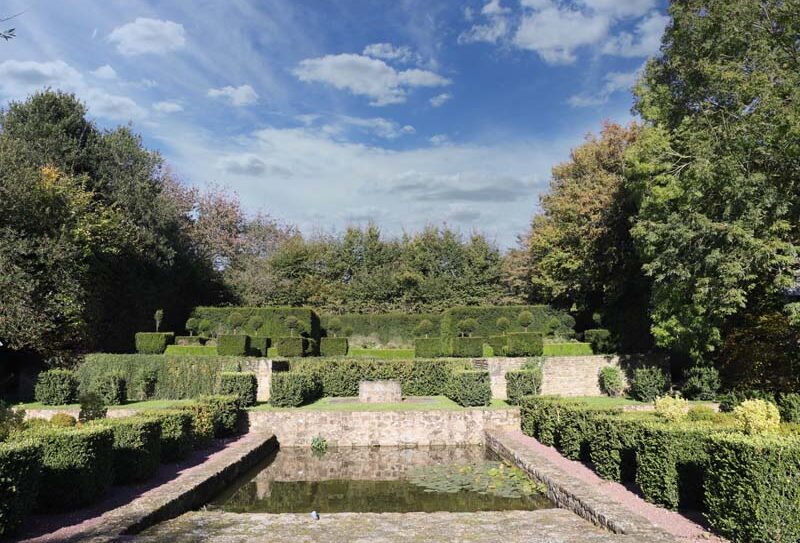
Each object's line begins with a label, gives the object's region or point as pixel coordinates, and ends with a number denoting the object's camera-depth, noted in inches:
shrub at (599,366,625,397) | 764.6
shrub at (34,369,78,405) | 671.1
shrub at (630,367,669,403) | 673.0
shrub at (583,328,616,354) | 882.7
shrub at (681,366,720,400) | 654.5
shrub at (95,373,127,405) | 652.7
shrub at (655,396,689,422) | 343.0
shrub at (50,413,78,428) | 362.0
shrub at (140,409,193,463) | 403.9
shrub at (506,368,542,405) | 651.5
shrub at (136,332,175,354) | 857.5
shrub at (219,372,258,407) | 609.0
